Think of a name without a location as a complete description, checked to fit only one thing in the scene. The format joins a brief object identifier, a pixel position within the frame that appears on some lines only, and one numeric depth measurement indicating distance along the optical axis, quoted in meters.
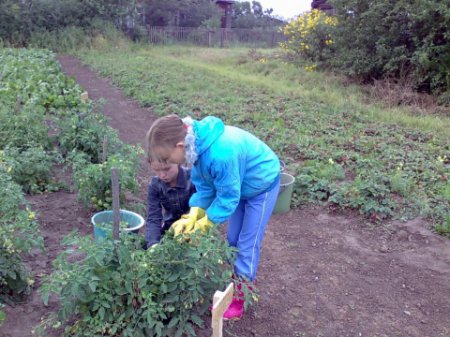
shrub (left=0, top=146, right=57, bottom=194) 4.39
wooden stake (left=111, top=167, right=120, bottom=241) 2.52
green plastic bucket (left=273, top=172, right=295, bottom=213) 4.38
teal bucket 3.56
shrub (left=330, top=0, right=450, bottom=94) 9.38
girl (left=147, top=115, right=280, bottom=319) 2.29
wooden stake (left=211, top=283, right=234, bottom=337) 2.02
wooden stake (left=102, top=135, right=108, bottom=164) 4.21
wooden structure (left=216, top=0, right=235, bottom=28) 36.78
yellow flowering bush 13.23
